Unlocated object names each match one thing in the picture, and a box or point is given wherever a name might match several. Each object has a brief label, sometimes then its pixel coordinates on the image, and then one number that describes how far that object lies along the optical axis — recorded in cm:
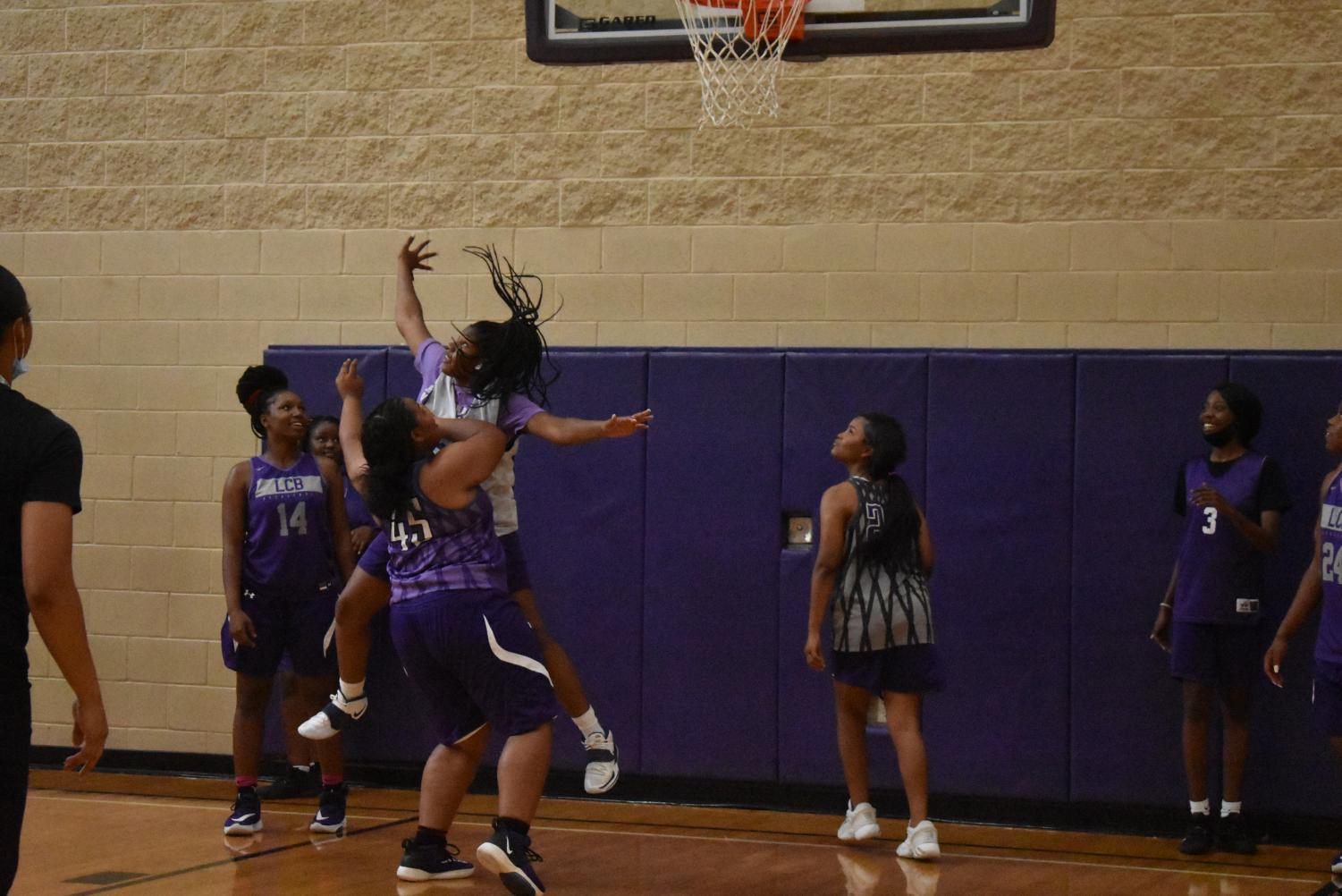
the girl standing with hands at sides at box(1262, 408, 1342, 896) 1038
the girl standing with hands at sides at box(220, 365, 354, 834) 1284
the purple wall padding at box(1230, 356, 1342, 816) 1262
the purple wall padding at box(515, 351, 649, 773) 1398
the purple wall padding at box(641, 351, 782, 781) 1373
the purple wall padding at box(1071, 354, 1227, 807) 1298
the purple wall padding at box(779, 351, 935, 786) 1348
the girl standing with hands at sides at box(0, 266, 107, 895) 577
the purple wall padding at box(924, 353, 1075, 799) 1316
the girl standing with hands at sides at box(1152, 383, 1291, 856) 1223
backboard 1150
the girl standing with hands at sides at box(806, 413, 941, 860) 1180
